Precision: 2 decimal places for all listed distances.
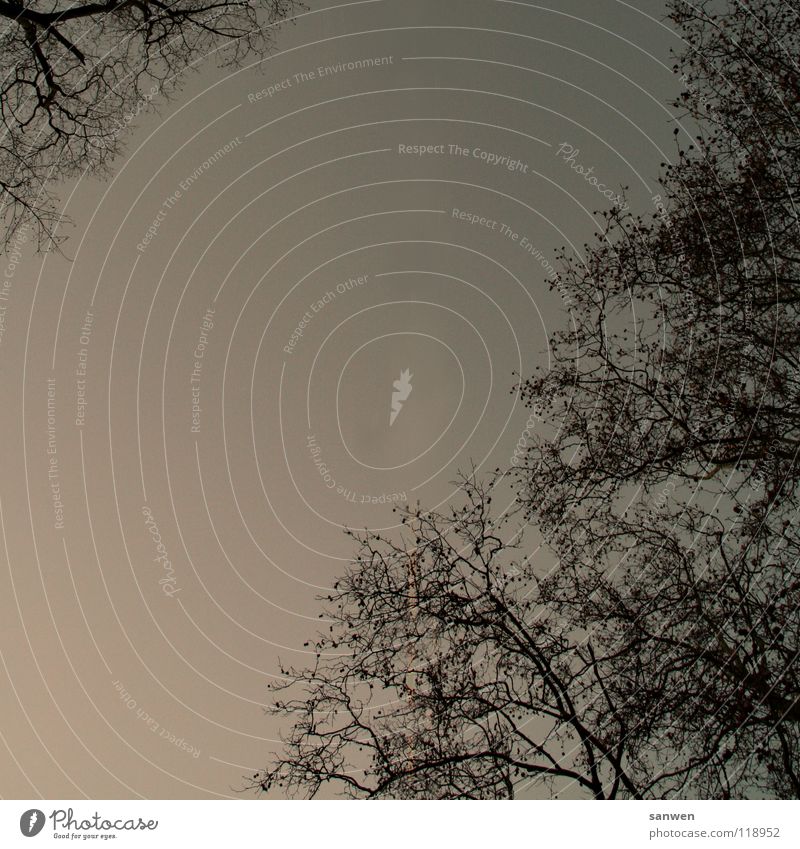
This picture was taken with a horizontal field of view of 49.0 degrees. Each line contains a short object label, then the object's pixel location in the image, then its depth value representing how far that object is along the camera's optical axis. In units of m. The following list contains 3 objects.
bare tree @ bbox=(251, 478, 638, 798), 8.12
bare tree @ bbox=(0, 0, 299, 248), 9.08
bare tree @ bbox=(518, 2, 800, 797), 8.06
